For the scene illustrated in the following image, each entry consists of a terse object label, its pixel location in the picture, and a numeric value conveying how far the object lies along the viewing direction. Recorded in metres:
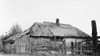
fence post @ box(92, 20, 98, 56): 15.95
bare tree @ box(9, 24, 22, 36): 67.97
